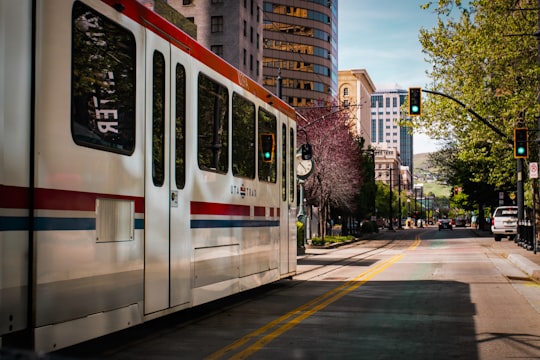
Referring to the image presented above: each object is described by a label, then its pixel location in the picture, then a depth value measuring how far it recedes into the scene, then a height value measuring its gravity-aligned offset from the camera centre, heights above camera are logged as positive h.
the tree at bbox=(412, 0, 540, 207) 33.03 +6.66
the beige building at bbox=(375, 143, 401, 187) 186.62 +14.03
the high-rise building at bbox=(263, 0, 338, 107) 106.38 +25.47
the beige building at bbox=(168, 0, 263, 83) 67.69 +18.06
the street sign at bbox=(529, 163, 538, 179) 27.59 +1.72
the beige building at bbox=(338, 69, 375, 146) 153.65 +28.67
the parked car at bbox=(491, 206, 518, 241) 43.81 -0.39
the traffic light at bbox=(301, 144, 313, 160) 15.06 +1.36
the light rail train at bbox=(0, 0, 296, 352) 5.28 +0.43
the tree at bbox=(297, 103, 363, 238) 47.44 +3.60
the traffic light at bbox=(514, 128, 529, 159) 27.70 +2.75
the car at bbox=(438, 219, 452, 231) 89.14 -1.04
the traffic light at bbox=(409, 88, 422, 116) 27.00 +4.22
